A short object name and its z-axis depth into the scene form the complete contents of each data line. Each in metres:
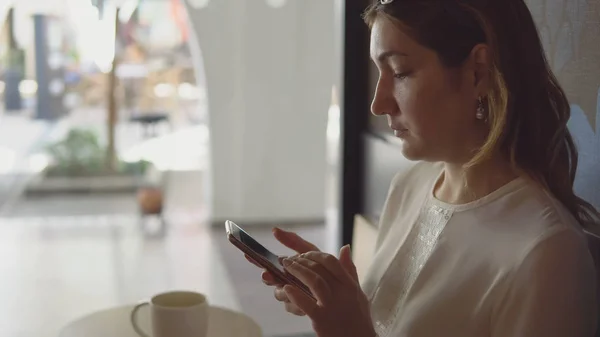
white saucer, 1.14
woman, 0.78
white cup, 0.98
